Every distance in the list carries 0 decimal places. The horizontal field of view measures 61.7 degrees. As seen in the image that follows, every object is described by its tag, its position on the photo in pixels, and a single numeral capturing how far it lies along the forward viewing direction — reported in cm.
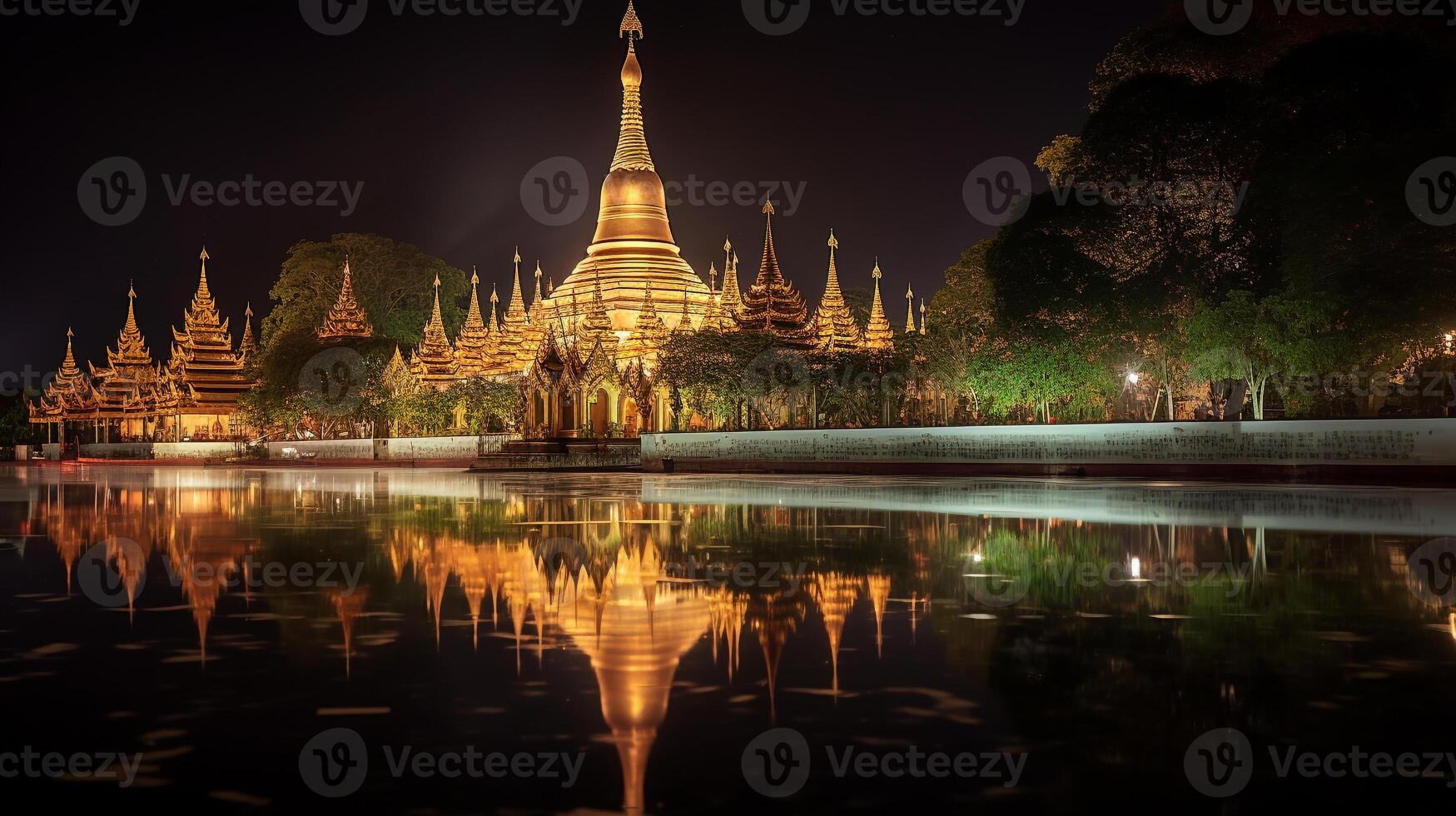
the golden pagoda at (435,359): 5947
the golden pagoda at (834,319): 5275
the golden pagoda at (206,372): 7256
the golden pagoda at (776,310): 4397
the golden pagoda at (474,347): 5950
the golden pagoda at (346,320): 6544
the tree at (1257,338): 2570
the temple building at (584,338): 4434
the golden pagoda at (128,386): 7931
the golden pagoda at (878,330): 5706
